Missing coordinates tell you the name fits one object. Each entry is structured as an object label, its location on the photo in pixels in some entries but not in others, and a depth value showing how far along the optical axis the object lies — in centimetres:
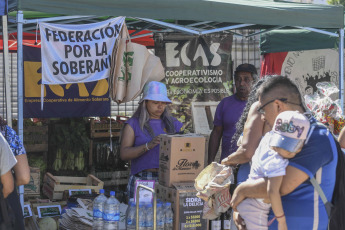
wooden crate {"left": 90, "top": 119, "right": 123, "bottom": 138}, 710
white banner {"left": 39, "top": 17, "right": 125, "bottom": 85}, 462
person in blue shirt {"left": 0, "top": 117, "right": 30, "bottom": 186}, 317
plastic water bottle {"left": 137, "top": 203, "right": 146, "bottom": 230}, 373
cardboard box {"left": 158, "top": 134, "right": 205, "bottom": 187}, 419
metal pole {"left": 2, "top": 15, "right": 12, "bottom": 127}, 416
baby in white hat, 239
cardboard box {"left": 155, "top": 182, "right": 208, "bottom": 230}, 408
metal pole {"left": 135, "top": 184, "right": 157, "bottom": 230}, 346
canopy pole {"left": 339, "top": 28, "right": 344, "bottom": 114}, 564
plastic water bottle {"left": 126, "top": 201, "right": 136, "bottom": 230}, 387
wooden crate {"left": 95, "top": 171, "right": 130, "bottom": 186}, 689
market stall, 424
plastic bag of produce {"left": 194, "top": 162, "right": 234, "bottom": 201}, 344
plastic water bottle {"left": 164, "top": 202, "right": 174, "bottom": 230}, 395
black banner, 599
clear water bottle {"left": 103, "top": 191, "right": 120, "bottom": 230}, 378
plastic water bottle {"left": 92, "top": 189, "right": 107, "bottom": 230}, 390
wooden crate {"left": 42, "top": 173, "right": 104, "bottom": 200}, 563
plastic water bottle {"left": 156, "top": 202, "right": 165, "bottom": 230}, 389
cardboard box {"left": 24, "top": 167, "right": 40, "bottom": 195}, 588
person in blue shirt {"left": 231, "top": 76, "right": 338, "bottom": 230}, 240
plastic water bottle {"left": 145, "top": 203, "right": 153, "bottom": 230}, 374
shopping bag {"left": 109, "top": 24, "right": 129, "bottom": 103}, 496
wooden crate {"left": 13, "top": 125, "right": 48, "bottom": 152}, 688
